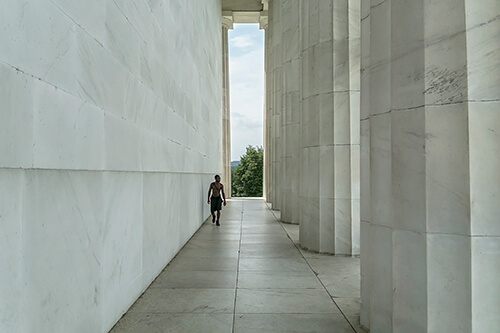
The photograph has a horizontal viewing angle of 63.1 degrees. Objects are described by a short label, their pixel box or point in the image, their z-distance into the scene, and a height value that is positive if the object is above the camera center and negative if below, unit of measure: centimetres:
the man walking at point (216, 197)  1614 -85
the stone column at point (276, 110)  2126 +370
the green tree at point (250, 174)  7075 +32
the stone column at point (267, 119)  3034 +446
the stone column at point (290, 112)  1606 +273
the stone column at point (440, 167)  391 +9
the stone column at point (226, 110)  3419 +564
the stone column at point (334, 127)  1037 +128
